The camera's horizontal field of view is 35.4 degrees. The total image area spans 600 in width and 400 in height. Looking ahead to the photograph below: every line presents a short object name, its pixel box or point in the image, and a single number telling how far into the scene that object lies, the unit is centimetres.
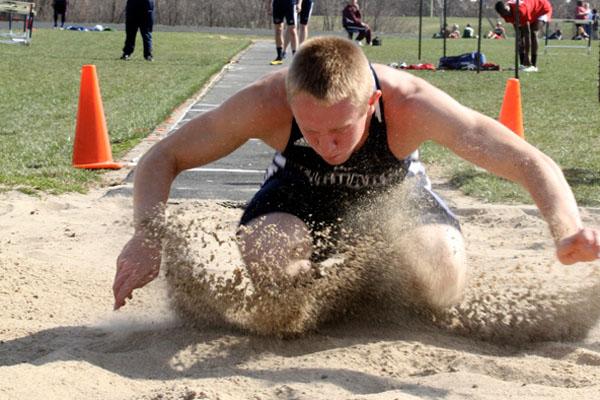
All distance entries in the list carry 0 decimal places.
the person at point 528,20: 1838
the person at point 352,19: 3056
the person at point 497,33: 4238
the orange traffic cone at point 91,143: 766
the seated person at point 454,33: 4169
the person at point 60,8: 3938
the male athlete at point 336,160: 330
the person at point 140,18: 2089
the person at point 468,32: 4338
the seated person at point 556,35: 4241
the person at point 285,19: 1805
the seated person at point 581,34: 4269
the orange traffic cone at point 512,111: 853
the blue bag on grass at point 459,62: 2014
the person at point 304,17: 1933
